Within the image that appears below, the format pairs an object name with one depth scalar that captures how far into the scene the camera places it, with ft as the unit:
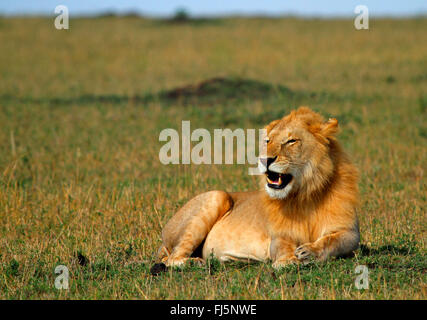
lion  39.37
